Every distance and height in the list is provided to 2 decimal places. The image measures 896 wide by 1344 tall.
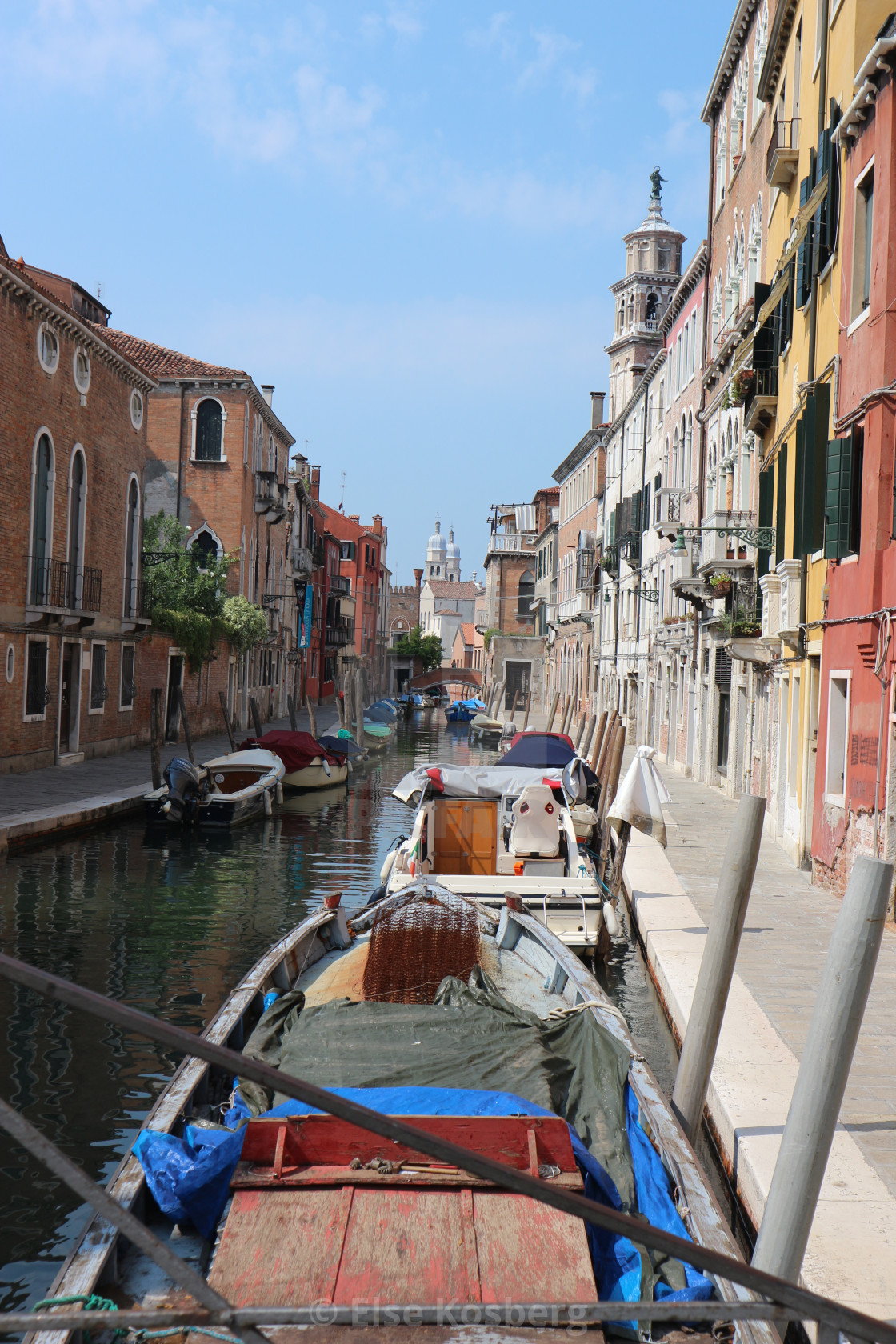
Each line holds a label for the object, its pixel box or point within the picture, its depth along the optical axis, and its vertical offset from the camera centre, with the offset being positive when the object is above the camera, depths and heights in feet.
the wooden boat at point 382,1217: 11.93 -6.15
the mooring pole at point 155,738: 60.39 -4.29
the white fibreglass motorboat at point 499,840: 34.42 -6.17
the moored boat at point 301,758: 77.97 -6.56
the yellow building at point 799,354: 37.19 +11.93
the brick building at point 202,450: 109.81 +19.53
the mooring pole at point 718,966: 18.21 -4.65
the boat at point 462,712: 198.70 -8.04
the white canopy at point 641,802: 36.63 -4.15
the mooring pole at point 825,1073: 12.80 -4.45
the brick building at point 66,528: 63.36 +7.88
